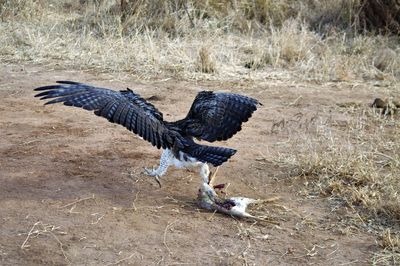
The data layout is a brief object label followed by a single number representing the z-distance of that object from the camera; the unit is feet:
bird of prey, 15.05
